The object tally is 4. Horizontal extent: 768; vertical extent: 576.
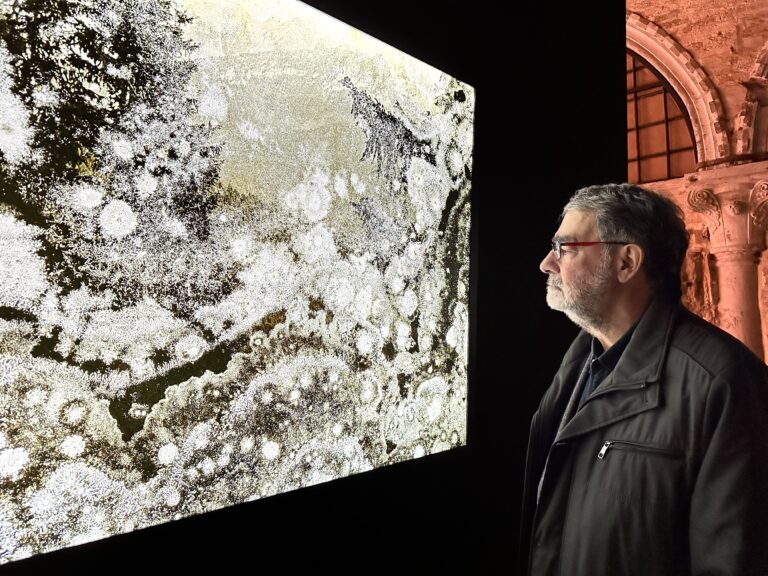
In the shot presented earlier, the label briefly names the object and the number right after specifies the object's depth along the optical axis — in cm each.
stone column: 644
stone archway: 675
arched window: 833
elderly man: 110
